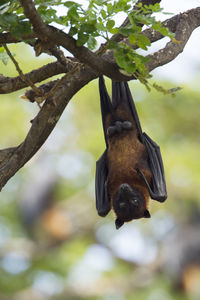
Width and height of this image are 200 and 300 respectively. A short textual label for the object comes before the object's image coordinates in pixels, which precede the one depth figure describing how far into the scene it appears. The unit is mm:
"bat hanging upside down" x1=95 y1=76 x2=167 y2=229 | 13656
